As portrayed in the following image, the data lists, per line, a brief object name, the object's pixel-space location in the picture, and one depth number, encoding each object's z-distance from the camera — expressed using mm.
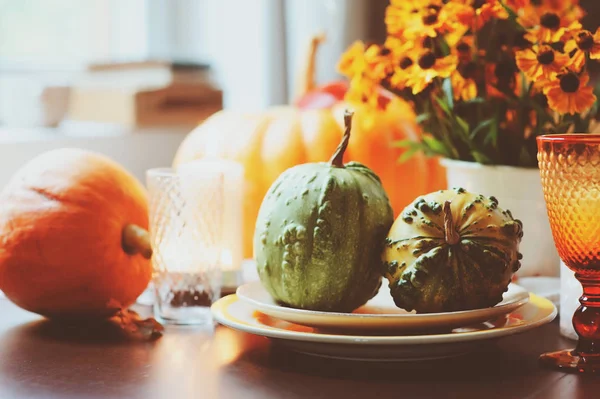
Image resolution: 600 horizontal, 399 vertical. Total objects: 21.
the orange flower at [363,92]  1239
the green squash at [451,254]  960
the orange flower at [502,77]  1162
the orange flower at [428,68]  1144
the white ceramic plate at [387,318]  945
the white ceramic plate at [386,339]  936
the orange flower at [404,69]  1172
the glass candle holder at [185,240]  1133
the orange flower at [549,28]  1080
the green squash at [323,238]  991
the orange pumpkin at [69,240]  1081
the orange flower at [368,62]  1215
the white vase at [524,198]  1172
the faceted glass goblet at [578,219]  937
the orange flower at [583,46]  1045
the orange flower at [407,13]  1161
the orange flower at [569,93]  1070
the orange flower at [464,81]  1169
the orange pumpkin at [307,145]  1525
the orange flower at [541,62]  1069
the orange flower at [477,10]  1124
